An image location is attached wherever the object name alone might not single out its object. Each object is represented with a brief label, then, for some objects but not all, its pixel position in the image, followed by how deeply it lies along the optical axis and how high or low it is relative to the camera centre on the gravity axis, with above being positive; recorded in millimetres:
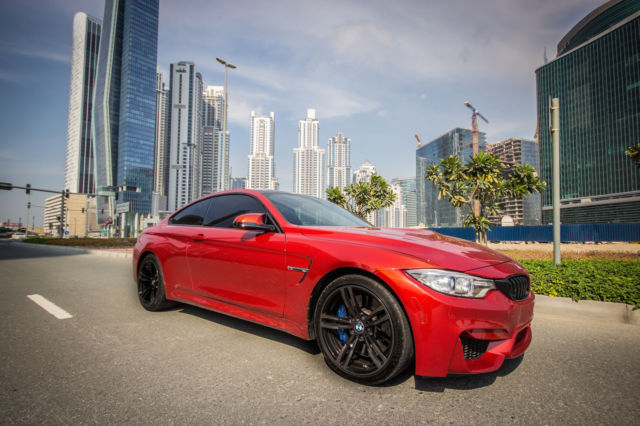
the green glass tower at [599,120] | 89062 +30655
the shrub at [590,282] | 4043 -726
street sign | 30062 +1245
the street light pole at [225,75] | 19984 +9251
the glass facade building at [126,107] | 111062 +38273
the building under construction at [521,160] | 140125 +29309
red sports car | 1931 -432
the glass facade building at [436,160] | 141375 +28777
